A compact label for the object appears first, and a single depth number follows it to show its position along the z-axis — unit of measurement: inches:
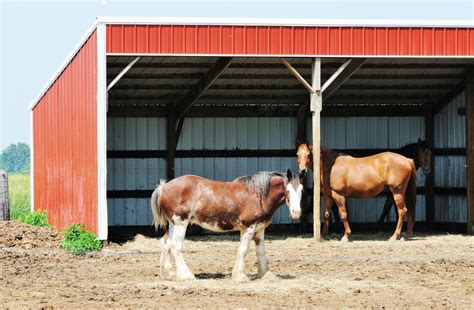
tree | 4985.2
